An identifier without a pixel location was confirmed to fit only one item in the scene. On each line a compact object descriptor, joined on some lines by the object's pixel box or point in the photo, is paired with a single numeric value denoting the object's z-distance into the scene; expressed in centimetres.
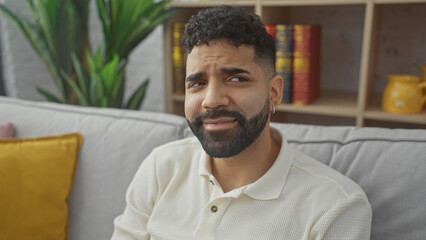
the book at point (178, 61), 200
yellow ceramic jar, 161
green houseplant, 174
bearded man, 80
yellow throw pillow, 113
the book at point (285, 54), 178
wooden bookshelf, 168
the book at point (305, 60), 176
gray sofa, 86
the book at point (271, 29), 179
